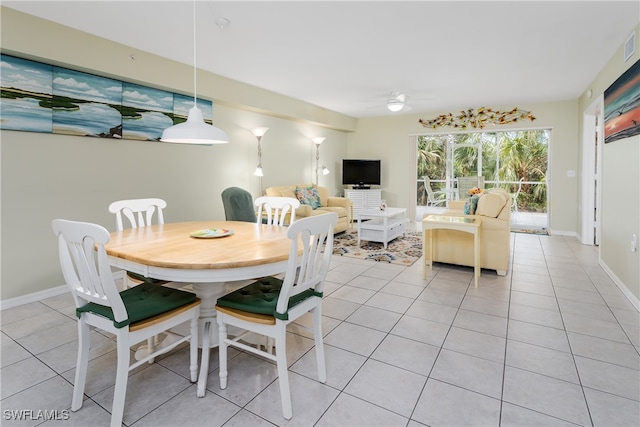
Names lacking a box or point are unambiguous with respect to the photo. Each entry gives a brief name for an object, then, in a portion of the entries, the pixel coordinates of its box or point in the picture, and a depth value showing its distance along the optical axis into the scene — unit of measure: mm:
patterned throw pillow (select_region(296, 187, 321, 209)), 5867
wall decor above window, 6449
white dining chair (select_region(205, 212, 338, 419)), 1645
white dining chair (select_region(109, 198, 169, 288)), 2377
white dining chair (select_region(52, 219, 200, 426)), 1508
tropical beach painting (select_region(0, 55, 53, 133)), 2863
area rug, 4551
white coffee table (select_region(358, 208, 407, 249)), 5102
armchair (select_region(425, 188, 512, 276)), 3760
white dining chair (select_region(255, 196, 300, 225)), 3064
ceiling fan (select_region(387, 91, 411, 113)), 5141
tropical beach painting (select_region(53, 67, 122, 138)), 3180
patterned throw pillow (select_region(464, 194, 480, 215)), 4102
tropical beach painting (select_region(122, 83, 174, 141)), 3715
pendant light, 2168
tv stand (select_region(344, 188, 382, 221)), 7766
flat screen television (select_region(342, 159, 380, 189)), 7789
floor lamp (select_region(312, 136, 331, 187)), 6824
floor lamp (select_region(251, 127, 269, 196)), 5271
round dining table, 1671
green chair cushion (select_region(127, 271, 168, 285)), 2318
